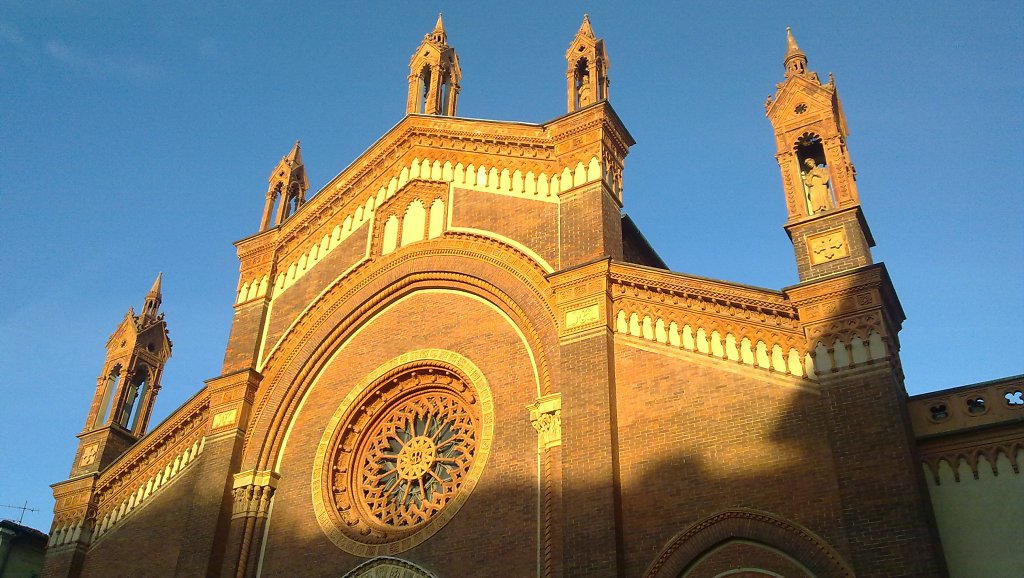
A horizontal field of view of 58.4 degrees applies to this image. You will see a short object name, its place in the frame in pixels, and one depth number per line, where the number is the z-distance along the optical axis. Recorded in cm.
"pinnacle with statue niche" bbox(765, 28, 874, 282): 1347
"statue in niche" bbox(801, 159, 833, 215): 1421
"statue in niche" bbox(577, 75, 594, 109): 1775
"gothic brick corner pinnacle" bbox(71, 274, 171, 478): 2122
